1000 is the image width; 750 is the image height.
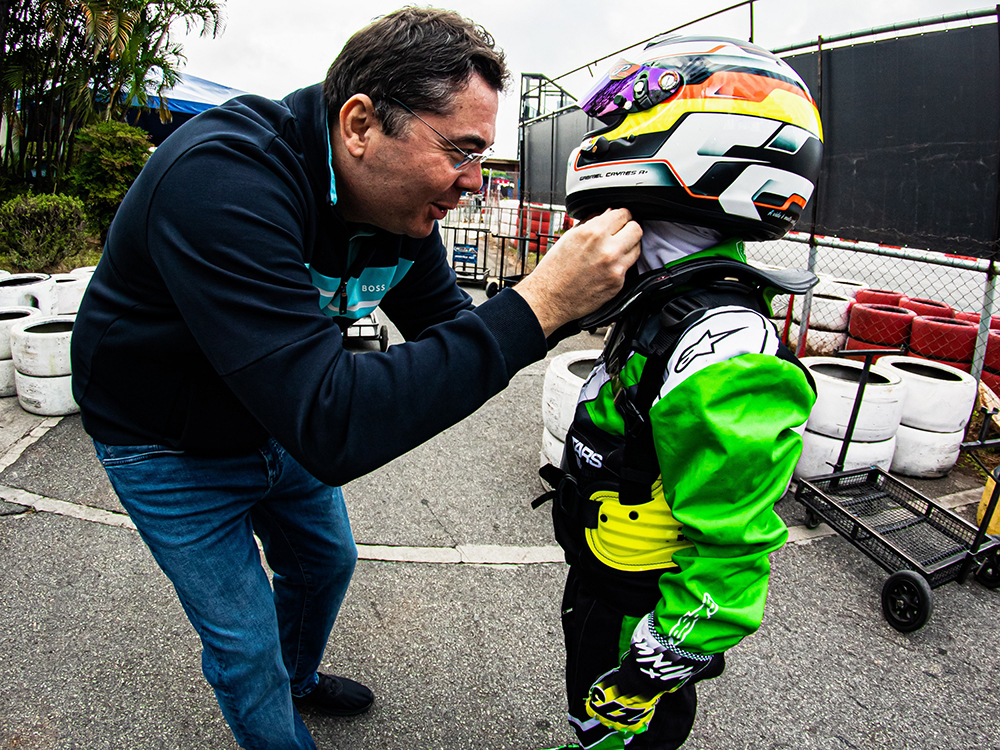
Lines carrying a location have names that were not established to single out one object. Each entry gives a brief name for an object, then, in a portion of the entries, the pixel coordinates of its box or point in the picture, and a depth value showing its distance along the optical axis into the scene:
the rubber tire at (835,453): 4.03
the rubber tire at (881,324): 5.85
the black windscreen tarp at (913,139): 4.20
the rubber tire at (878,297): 7.22
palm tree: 11.02
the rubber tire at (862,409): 3.97
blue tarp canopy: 17.66
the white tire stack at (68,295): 5.90
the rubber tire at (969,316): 6.49
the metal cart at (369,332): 6.71
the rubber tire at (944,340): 5.34
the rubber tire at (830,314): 6.64
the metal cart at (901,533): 2.91
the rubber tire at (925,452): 4.28
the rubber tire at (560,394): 3.84
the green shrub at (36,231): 8.48
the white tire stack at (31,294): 5.71
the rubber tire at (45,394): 4.61
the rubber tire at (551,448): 3.98
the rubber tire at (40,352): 4.56
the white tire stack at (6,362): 4.91
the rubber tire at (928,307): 6.54
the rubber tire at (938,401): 4.21
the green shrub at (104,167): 10.77
